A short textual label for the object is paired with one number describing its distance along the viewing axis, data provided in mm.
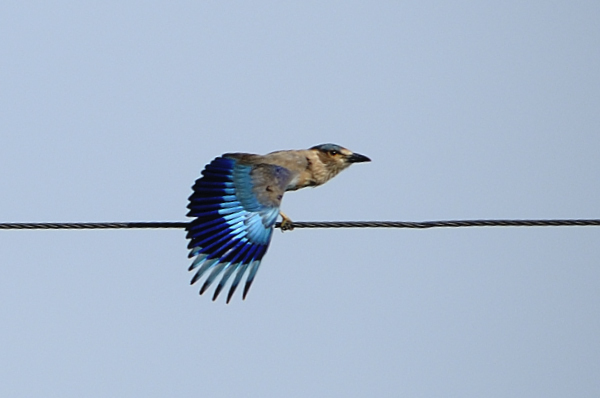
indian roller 20031
